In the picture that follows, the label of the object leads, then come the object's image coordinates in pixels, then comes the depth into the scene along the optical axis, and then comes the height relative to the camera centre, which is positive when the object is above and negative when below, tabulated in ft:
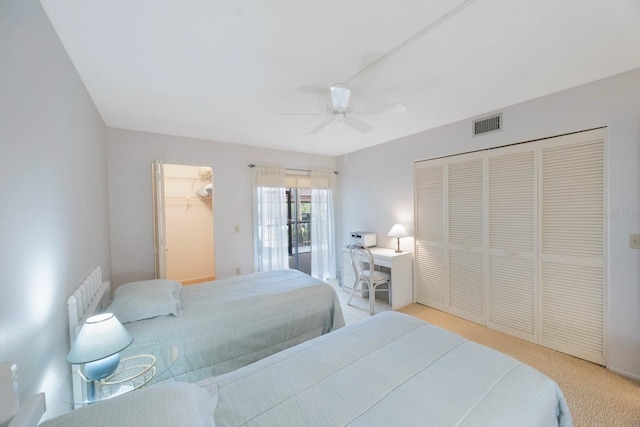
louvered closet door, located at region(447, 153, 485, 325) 9.89 -1.24
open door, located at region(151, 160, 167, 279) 10.61 -0.26
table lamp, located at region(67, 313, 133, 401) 4.05 -2.23
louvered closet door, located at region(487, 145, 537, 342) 8.59 -1.30
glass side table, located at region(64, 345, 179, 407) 4.50 -3.17
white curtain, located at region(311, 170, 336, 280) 15.53 -1.03
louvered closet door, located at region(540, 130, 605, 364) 7.30 -1.24
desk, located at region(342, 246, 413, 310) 11.61 -3.09
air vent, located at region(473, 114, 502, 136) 9.12 +3.03
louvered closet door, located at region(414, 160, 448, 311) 11.18 -1.25
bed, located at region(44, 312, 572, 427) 2.97 -2.72
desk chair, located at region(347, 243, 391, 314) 11.43 -3.09
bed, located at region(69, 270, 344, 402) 6.17 -2.97
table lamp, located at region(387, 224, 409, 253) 12.14 -1.18
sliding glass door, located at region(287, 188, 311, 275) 15.74 -0.84
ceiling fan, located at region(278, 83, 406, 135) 6.57 +2.91
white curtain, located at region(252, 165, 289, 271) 13.43 -0.47
